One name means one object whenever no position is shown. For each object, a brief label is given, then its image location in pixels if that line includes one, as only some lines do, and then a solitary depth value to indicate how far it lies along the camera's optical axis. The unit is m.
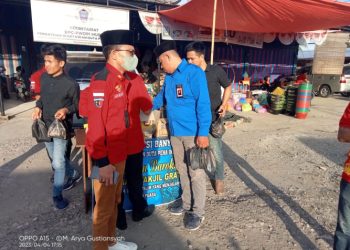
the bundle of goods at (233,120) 7.97
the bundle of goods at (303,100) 8.77
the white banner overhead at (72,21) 7.49
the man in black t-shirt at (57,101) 3.23
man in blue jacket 2.86
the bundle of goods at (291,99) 9.36
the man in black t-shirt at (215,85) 3.41
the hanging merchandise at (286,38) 12.91
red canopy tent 7.97
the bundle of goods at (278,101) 9.70
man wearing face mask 2.16
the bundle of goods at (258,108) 10.13
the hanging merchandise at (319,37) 12.59
